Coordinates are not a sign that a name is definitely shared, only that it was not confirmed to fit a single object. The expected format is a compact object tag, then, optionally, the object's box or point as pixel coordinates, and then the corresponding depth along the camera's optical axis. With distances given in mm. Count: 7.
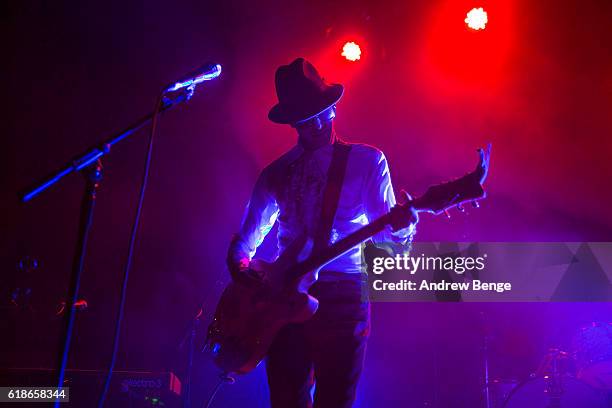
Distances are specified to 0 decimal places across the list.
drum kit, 5043
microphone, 2447
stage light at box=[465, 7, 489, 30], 5953
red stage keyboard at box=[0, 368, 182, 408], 3449
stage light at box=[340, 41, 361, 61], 6113
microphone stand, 2012
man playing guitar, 2361
